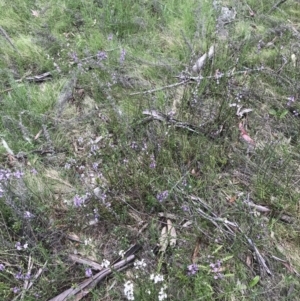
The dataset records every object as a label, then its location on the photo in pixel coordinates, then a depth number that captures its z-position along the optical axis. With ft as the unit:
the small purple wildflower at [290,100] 9.03
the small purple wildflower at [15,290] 5.98
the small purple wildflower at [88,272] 6.00
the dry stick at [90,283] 6.24
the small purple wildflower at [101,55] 9.99
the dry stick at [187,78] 9.38
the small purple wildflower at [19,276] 6.08
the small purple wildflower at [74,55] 9.54
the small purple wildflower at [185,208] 6.98
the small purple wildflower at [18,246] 6.32
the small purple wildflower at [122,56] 10.26
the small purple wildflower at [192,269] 6.16
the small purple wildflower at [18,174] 6.91
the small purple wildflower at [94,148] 7.86
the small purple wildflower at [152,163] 7.61
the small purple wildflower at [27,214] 6.63
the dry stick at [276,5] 12.09
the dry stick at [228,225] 6.47
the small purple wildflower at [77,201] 6.86
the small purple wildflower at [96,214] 6.86
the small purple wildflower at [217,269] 6.23
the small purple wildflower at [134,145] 8.01
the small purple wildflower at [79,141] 8.38
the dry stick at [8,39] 10.50
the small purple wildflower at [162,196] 7.02
